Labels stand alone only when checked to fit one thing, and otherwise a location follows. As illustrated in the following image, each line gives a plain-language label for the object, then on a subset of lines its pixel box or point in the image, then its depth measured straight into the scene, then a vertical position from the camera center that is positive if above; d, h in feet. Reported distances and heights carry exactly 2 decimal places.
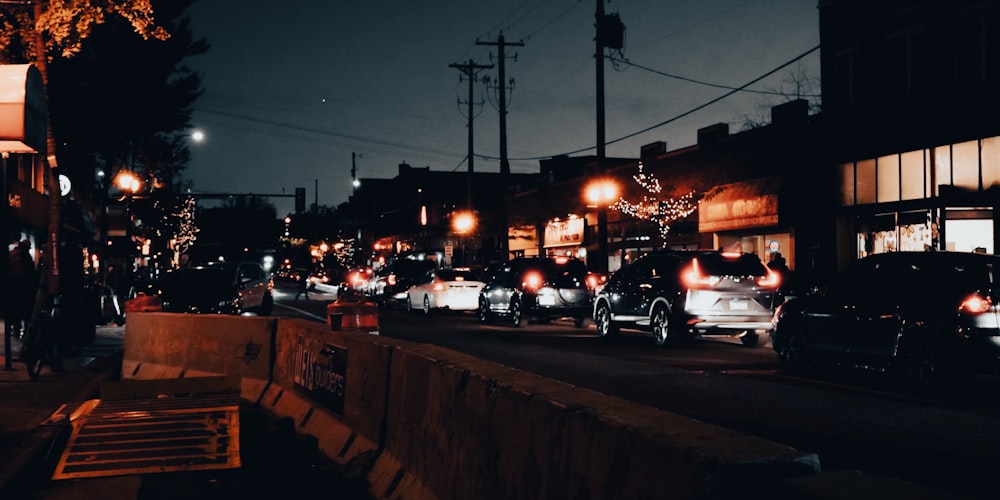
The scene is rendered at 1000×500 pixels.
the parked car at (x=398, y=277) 120.88 +0.81
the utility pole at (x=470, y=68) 166.40 +32.79
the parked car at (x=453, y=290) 104.22 -0.57
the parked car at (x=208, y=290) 83.46 -0.29
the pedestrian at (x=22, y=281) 58.13 +0.33
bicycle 45.29 -2.28
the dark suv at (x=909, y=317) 37.47 -1.34
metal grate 26.21 -3.90
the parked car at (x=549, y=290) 81.66 -0.50
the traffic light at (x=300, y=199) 176.91 +13.96
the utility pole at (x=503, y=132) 132.77 +18.69
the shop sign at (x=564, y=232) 157.69 +7.58
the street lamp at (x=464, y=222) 179.19 +10.40
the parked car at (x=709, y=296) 60.49 -0.76
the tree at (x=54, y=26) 51.44 +12.85
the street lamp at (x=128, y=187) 106.83 +10.05
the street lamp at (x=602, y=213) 102.34 +6.64
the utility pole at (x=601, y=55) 101.30 +21.10
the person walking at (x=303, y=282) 147.89 +0.44
